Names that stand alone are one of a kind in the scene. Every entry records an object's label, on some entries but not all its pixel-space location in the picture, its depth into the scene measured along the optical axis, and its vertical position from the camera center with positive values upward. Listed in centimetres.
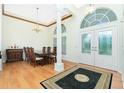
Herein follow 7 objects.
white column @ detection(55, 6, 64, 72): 307 +29
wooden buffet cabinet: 440 -53
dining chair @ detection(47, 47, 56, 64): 417 -63
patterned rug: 189 -103
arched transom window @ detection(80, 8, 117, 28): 323 +142
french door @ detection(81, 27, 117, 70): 313 -5
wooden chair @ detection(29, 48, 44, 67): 351 -63
